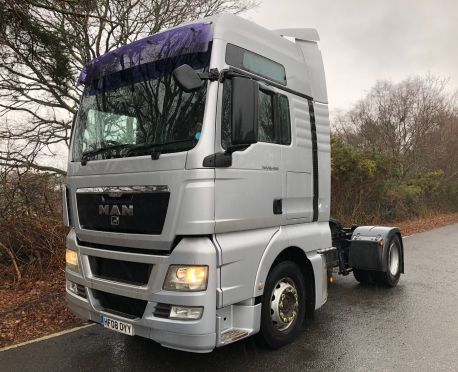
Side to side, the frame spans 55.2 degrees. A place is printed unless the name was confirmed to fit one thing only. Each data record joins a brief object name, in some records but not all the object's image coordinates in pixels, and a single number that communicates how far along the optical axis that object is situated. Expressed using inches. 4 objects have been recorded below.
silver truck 137.6
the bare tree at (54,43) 290.4
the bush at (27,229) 290.5
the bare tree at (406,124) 1111.6
